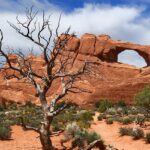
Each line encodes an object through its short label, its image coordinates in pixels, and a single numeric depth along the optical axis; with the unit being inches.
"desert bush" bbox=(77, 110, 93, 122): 1275.5
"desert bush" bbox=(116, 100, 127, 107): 2209.9
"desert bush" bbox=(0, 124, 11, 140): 858.0
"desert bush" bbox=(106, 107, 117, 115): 1552.7
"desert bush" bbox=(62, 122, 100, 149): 741.9
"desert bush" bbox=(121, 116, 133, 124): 1145.4
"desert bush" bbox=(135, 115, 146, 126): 1112.5
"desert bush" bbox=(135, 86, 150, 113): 1164.2
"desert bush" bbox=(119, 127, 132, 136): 884.0
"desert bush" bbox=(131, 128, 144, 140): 829.2
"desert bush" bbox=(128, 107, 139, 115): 1465.6
